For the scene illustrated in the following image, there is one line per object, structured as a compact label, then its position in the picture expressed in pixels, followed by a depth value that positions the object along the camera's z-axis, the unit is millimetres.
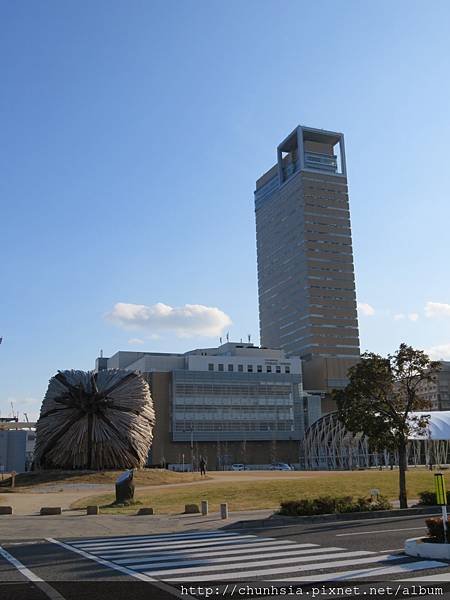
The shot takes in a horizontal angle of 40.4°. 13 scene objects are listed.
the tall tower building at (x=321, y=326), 194500
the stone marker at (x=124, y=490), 33781
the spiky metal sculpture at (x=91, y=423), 56750
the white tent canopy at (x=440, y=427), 85206
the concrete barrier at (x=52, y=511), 29531
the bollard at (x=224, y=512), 24641
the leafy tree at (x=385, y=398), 27734
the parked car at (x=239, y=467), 109212
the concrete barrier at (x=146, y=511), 28062
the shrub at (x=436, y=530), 13758
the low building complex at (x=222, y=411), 121000
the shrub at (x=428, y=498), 26656
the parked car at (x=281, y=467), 103738
